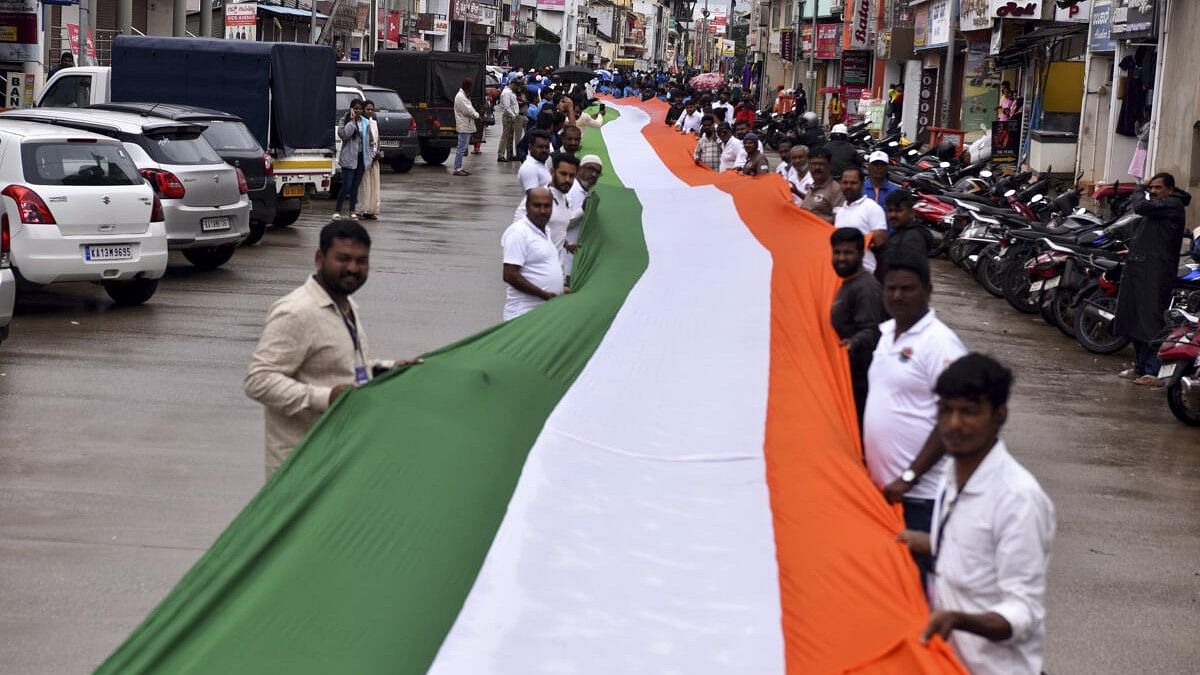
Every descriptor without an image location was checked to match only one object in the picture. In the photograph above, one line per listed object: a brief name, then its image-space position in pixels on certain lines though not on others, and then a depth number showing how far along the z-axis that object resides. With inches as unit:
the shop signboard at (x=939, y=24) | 1781.5
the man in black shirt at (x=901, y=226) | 391.5
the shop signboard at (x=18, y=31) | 1398.9
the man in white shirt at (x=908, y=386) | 246.2
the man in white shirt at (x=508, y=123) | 1489.9
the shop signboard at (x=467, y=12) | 4042.8
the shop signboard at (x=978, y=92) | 1670.8
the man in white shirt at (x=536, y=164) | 595.6
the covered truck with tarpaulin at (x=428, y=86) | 1469.0
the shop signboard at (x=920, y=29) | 1948.9
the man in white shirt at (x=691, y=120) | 1199.2
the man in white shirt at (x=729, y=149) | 866.8
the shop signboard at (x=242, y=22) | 1628.9
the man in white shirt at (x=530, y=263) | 400.2
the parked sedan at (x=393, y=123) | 1315.2
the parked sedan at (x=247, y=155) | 802.2
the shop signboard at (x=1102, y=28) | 1182.9
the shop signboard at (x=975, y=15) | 1558.8
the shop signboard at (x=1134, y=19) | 1062.4
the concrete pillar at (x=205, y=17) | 1990.7
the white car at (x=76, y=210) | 573.6
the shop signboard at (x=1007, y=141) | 1338.5
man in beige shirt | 236.5
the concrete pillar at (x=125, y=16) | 1726.1
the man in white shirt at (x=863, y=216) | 429.4
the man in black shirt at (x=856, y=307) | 333.1
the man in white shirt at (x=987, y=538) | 165.0
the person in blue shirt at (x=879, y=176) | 538.9
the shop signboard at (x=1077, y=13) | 1295.5
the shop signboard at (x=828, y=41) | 2733.8
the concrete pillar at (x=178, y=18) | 1939.0
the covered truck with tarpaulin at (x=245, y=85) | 957.8
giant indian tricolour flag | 190.7
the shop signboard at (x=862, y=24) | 2385.6
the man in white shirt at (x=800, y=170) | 655.1
